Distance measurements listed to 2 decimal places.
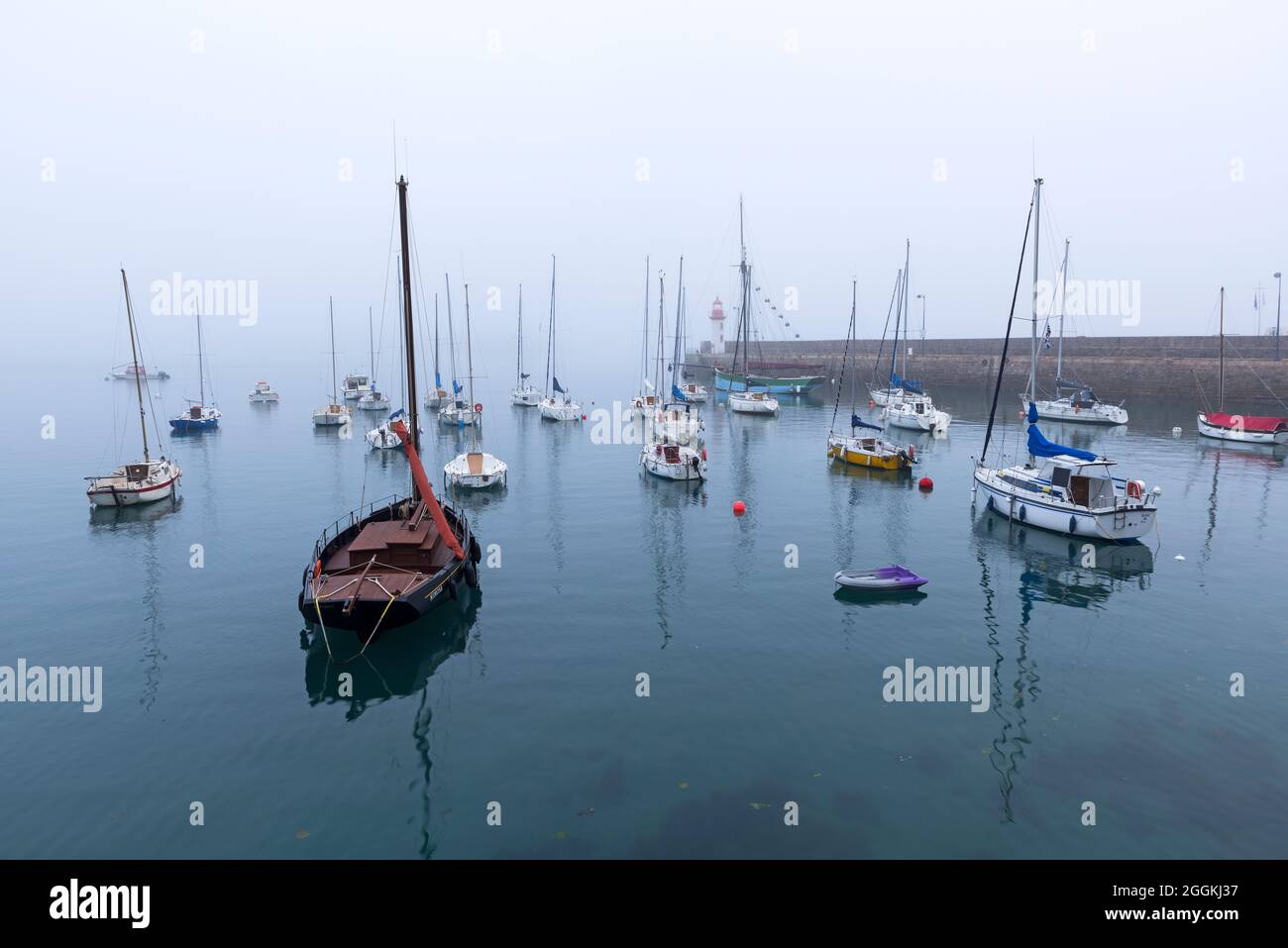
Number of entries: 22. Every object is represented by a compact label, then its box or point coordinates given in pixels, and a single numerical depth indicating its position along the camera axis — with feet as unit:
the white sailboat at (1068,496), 110.22
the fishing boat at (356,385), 372.17
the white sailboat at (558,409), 287.89
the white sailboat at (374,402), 328.90
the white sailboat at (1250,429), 206.08
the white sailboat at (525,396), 346.74
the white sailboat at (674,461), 162.20
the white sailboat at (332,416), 274.16
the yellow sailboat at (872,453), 172.86
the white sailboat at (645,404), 280.49
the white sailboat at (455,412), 256.52
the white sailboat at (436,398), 287.69
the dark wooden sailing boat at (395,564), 72.69
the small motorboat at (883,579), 91.40
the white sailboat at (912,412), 241.55
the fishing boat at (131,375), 597.65
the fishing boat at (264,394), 390.01
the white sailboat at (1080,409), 255.50
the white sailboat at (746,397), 298.35
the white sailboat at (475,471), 157.28
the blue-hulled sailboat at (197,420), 268.82
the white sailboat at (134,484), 140.05
